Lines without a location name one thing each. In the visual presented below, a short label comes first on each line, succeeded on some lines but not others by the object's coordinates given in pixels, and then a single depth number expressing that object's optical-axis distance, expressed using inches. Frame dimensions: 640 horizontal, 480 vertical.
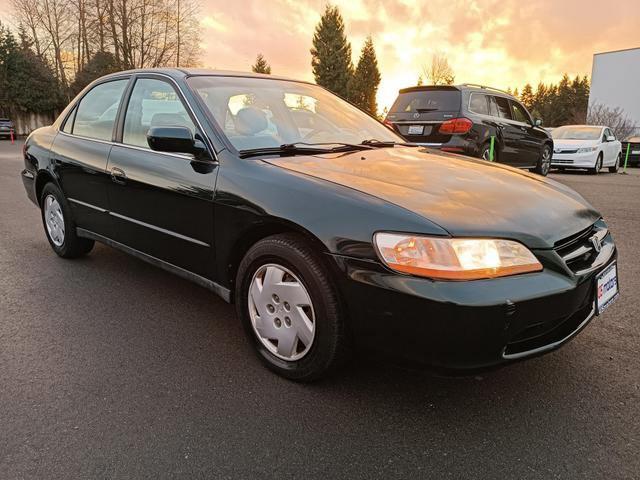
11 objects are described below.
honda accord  77.2
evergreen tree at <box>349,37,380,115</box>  2005.4
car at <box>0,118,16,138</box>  1294.3
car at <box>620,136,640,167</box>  761.0
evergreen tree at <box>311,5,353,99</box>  2009.1
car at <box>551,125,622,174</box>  537.0
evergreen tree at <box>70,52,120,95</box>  1417.3
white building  1744.6
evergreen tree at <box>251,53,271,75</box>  2305.5
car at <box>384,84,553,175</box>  318.3
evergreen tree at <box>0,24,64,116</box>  1509.6
